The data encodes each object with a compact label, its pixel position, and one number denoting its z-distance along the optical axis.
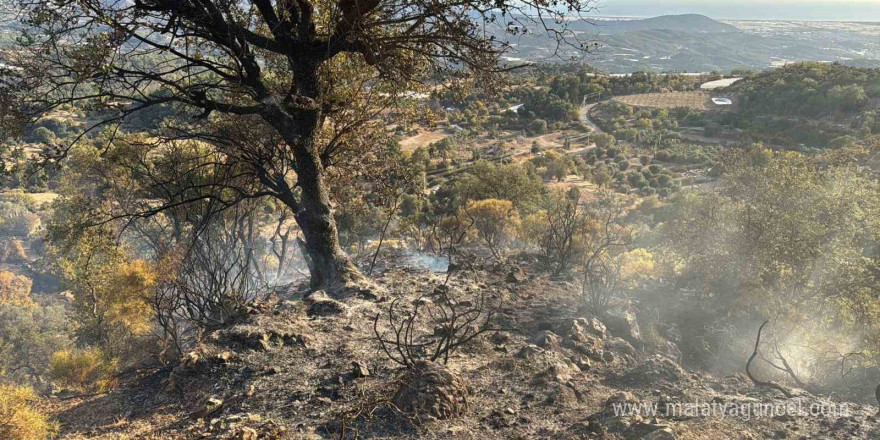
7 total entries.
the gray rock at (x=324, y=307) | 6.33
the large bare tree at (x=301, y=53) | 4.89
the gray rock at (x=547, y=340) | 6.16
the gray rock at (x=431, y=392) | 4.00
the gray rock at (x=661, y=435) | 3.86
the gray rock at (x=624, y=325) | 8.21
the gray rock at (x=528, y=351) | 5.61
